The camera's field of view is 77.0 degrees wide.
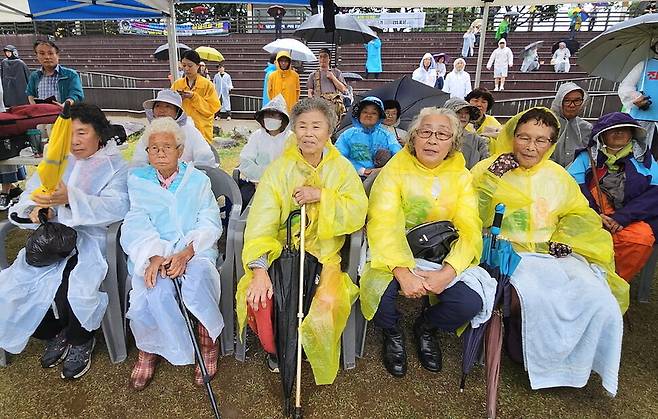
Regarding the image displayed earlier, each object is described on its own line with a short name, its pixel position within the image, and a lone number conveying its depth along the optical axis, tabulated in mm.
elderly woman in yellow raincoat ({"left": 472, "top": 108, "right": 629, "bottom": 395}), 2273
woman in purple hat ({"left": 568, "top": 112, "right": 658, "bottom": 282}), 2900
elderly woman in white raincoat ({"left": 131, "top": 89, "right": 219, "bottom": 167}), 3441
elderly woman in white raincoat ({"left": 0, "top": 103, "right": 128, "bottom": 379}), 2311
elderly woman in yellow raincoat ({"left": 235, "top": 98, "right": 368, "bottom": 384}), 2215
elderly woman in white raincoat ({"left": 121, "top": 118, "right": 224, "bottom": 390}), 2295
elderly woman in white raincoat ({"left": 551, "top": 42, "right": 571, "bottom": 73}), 14344
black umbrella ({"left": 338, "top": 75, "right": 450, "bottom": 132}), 4711
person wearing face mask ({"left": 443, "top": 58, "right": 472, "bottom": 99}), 10750
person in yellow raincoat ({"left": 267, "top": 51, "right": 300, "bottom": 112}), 7098
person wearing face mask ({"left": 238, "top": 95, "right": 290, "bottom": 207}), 3820
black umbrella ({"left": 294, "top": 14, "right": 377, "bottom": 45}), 7691
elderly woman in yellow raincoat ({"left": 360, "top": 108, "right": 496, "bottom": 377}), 2324
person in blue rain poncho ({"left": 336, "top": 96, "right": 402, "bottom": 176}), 3877
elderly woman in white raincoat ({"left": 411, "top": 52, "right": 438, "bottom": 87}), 11222
